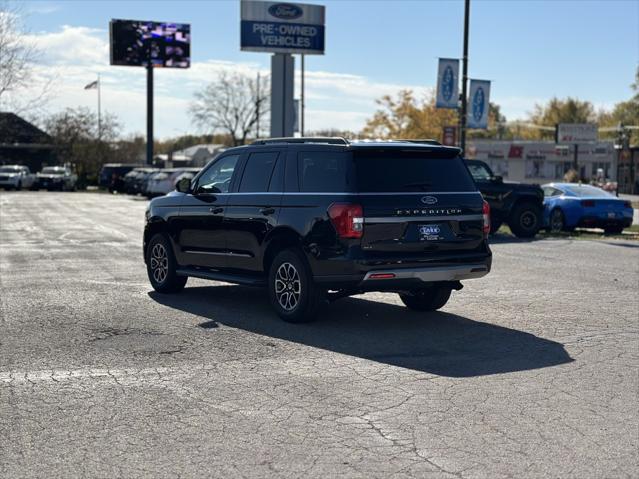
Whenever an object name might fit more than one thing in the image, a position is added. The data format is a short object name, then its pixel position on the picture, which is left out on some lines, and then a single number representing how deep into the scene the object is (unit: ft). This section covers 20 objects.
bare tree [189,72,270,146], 326.03
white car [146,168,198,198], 153.38
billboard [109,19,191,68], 219.20
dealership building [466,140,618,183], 322.75
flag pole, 288.24
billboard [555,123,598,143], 274.57
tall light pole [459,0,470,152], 102.32
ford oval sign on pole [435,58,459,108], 103.55
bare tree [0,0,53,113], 119.85
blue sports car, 78.74
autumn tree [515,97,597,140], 404.90
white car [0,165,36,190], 207.72
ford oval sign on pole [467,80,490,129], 107.96
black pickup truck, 75.77
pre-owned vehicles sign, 153.79
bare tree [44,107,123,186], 280.51
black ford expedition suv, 29.81
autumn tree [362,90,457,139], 275.80
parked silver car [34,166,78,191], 214.48
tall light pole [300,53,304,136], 199.11
